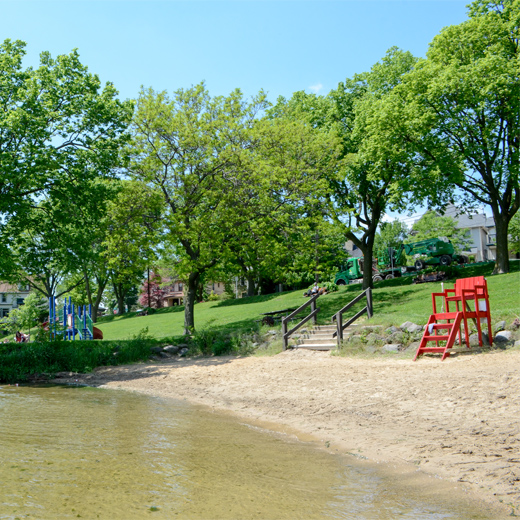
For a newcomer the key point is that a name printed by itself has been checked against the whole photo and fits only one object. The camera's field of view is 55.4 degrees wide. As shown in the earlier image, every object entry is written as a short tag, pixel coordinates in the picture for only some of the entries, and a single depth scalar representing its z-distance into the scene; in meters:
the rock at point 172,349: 21.67
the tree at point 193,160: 22.56
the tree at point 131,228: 22.29
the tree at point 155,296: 73.94
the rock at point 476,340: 14.06
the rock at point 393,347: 15.63
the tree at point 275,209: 23.11
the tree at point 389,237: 67.04
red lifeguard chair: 13.73
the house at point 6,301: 97.88
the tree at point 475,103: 23.80
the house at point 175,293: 88.61
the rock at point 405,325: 16.42
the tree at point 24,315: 40.72
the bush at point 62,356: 19.55
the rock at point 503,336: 13.79
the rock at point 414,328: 16.08
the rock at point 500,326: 14.50
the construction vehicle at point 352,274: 43.91
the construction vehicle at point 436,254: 34.94
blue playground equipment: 23.55
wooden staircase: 17.88
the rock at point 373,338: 16.47
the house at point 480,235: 72.00
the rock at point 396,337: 15.94
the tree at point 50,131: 18.58
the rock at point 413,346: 15.24
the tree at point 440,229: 58.42
